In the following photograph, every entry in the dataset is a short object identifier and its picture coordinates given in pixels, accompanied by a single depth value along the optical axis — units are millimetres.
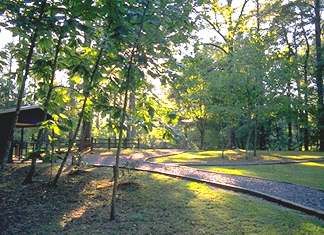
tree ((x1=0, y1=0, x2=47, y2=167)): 6023
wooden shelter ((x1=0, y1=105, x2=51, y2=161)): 17594
